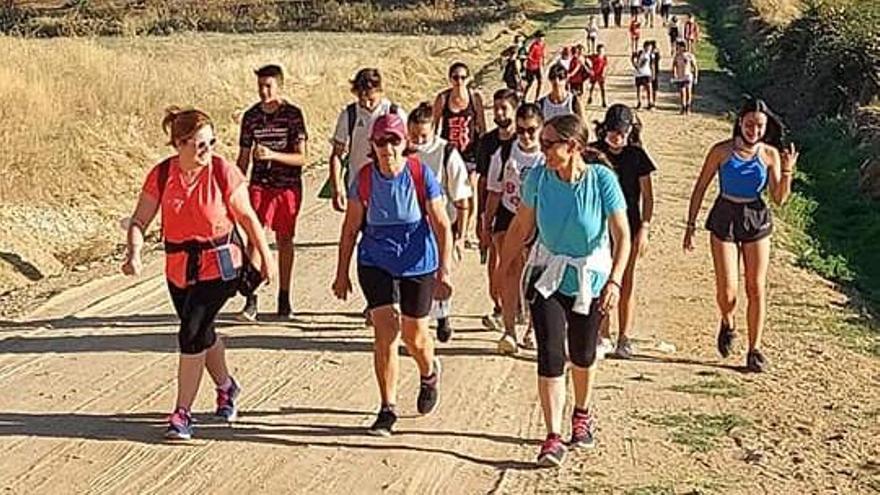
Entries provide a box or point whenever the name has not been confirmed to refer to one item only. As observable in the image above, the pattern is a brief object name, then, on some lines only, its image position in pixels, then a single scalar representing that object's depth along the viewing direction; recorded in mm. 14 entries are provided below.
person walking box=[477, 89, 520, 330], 10633
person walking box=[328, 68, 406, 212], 10740
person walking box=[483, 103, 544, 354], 10031
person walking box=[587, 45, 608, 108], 29078
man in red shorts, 10898
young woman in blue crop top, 10156
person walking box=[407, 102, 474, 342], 9703
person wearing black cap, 9719
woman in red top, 8023
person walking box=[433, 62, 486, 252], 11578
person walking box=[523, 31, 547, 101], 30609
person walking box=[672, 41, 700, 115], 29484
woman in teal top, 7793
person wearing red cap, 8266
